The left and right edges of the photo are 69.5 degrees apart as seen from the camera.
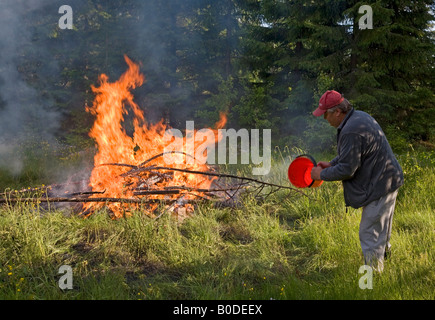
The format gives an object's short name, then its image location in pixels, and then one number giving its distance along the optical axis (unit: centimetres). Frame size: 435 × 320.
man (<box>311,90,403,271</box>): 324
